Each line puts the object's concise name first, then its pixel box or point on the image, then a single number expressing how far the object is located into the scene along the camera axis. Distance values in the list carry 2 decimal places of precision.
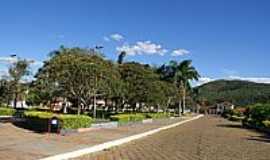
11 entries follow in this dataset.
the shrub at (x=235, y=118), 40.02
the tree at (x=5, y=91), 30.95
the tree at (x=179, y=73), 46.40
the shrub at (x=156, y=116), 29.30
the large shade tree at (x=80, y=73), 19.16
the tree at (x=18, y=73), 29.93
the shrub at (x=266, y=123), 20.93
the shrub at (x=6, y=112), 23.15
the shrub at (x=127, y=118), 20.38
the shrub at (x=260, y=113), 24.65
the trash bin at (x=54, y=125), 12.27
